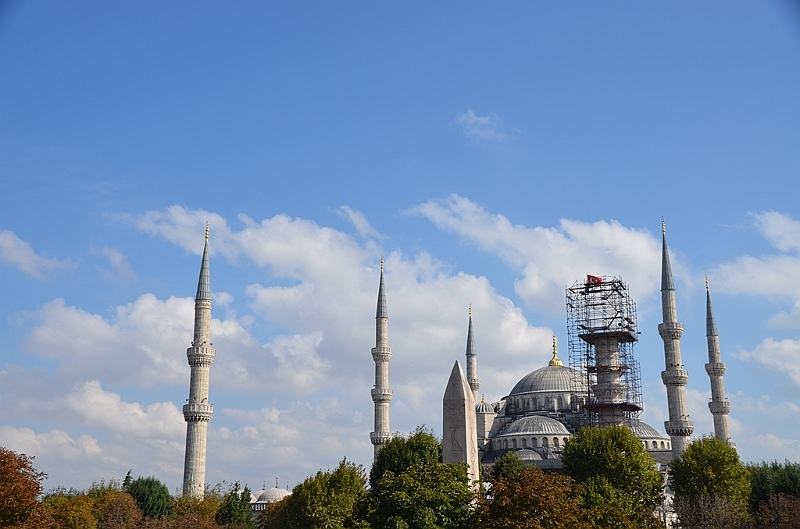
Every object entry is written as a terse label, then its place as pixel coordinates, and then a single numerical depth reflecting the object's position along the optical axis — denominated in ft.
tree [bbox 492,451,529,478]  171.51
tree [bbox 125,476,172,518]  155.12
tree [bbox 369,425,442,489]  163.02
